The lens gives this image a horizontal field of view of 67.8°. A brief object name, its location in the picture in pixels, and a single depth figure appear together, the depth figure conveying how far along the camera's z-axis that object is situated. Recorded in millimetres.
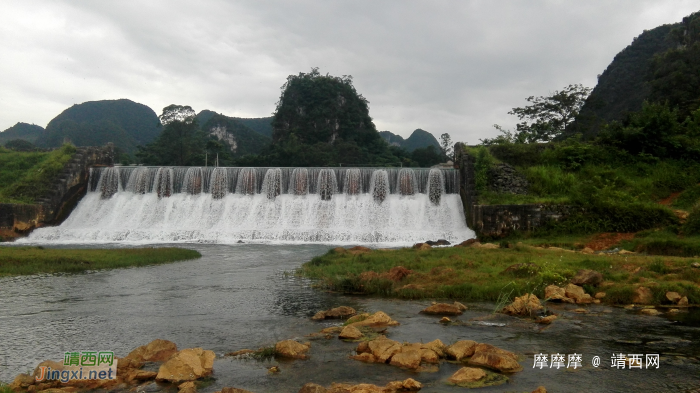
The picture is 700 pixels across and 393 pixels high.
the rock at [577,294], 8867
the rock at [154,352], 5941
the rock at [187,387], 4953
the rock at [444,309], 8141
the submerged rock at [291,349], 6059
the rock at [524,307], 8071
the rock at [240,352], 6234
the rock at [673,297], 8484
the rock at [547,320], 7494
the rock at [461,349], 5855
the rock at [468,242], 17162
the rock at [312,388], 4707
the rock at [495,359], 5520
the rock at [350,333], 6723
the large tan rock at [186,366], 5316
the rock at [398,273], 10648
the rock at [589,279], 9320
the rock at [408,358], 5652
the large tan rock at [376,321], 7426
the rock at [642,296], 8641
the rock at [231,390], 4727
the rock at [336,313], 8031
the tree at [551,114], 34344
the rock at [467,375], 5192
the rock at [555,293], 8844
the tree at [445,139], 52250
